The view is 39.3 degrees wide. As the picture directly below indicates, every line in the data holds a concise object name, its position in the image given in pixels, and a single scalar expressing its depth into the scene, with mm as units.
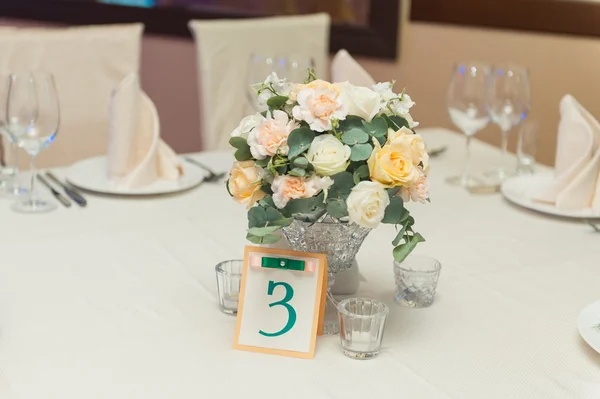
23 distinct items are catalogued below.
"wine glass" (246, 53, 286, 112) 1976
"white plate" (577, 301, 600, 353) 1067
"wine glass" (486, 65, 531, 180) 1764
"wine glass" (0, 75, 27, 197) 1545
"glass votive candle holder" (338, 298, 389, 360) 1032
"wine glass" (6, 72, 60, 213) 1537
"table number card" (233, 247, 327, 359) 1057
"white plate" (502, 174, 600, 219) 1582
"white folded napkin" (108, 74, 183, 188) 1665
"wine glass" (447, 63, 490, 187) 1758
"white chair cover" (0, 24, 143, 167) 2176
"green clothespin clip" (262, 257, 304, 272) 1064
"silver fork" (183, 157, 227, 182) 1774
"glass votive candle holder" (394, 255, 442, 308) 1194
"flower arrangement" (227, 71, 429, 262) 1008
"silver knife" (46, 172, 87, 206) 1592
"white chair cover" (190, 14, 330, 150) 2436
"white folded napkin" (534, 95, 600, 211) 1598
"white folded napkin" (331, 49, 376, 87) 1999
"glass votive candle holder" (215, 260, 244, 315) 1151
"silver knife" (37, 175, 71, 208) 1590
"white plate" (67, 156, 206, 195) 1635
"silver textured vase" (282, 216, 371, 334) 1087
